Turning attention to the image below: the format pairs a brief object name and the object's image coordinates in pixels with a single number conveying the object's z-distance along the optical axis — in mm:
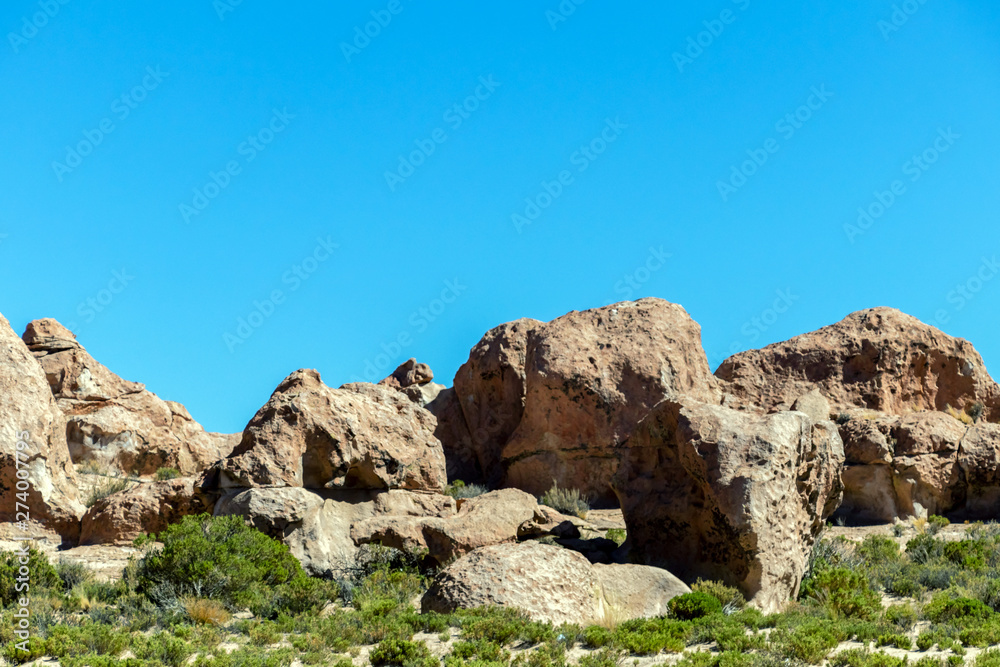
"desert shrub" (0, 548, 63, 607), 13047
